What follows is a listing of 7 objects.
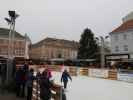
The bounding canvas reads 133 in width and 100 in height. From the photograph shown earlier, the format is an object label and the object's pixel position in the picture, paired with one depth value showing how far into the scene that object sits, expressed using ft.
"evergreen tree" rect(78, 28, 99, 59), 79.89
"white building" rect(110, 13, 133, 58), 76.25
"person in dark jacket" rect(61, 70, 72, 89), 22.96
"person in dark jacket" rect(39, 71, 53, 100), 10.25
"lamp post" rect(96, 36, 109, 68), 55.43
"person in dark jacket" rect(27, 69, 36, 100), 12.41
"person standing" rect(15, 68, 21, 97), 13.62
